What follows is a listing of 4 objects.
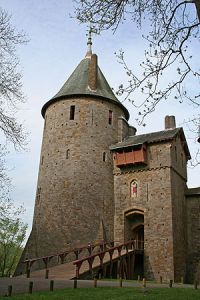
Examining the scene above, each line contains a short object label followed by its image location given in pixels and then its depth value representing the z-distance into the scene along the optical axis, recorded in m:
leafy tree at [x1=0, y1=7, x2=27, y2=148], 9.85
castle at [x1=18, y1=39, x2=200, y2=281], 19.23
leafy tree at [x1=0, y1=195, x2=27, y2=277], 27.51
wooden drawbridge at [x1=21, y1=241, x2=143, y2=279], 14.93
